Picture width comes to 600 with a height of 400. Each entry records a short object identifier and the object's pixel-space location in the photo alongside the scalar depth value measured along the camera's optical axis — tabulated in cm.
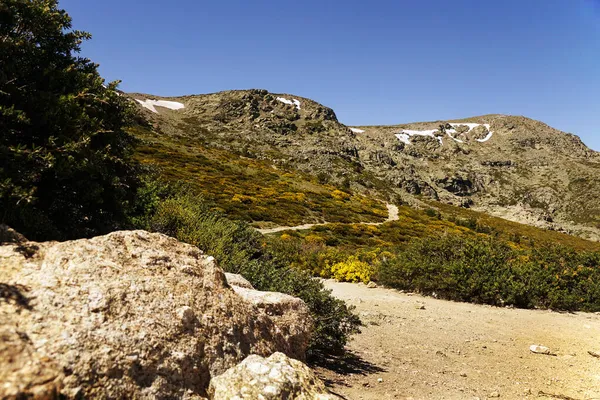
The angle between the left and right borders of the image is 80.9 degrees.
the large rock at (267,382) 286
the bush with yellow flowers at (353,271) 1641
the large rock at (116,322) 225
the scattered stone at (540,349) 789
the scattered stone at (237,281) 538
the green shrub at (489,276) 1289
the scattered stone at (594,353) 778
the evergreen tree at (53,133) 421
